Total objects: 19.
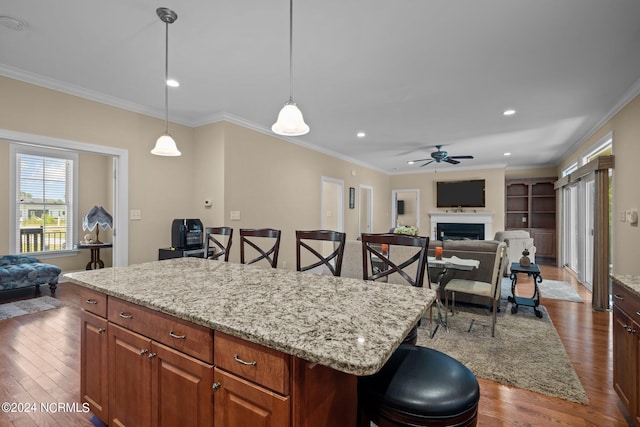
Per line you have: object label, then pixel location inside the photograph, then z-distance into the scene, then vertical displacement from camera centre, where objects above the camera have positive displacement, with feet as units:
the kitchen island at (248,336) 3.07 -1.33
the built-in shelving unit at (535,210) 25.49 +0.48
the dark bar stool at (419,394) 3.15 -1.90
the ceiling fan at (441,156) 19.77 +3.85
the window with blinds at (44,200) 17.72 +0.89
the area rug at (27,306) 11.98 -3.81
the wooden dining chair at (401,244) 5.71 -0.68
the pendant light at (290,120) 6.72 +2.08
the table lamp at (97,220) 19.64 -0.33
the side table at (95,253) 19.02 -2.47
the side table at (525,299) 12.14 -3.37
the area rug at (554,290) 14.67 -3.85
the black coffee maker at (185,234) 13.32 -0.82
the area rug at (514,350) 7.36 -3.94
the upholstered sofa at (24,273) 13.74 -2.72
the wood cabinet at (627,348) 5.36 -2.50
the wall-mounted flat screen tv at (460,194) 26.94 +1.94
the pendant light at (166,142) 7.12 +2.09
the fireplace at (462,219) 26.27 -0.34
